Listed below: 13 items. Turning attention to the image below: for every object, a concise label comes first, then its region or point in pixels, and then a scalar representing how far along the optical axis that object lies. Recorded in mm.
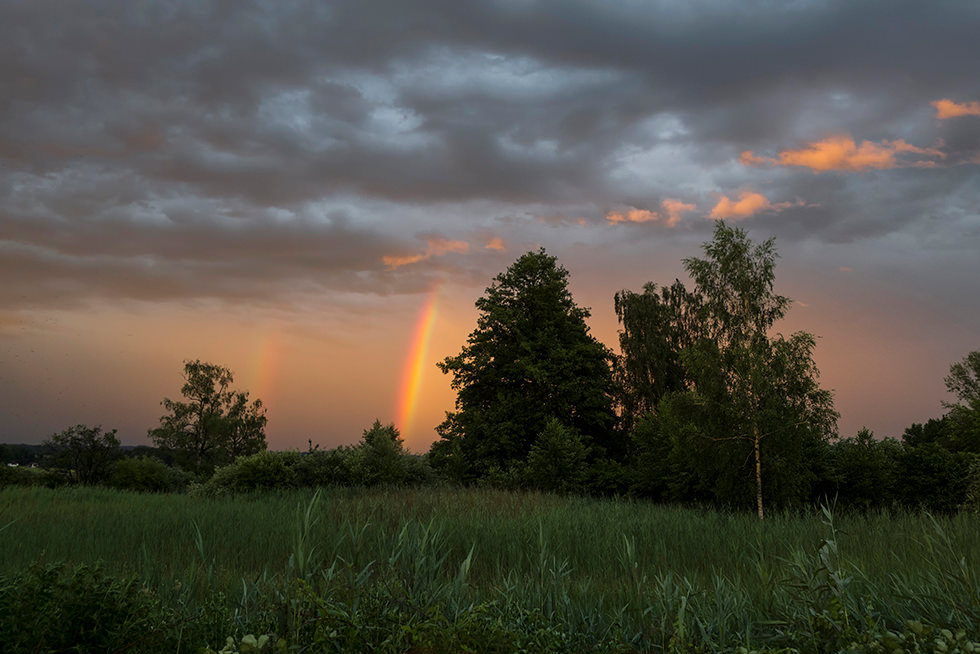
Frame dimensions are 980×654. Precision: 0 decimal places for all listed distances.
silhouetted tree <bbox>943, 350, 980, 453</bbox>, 30962
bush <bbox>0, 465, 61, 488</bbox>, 21703
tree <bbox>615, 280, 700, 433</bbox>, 38812
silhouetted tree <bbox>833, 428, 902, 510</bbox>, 19302
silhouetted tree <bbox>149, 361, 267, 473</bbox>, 48469
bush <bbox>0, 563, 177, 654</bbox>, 2949
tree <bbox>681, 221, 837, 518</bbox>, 16297
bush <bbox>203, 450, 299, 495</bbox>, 17359
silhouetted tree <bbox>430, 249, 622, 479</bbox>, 29047
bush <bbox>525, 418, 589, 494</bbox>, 21266
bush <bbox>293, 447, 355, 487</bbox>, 18609
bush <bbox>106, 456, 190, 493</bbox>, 24280
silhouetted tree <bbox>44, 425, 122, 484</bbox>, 24312
